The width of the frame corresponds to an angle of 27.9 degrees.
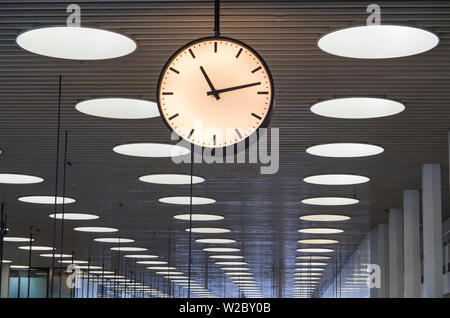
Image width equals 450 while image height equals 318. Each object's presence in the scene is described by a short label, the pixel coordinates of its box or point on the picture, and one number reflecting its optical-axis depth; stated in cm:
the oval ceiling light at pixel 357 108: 1343
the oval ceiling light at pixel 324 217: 2617
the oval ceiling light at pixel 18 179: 1981
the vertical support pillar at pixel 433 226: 1788
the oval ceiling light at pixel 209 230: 2943
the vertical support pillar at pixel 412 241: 2117
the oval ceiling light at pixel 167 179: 1981
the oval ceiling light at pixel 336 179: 1948
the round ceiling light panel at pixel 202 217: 2611
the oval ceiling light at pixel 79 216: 2667
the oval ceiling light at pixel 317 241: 3328
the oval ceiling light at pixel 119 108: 1354
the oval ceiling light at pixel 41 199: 2294
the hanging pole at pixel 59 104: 1230
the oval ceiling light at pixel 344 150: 1648
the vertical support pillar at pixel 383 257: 2664
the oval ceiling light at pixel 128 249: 3712
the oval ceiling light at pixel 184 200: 2278
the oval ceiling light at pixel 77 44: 1056
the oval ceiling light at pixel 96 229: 2998
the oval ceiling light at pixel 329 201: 2278
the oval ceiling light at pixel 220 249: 3622
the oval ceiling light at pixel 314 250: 3644
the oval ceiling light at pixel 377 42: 1026
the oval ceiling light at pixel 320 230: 2957
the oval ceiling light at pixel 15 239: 3401
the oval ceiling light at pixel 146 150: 1667
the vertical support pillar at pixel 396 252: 2373
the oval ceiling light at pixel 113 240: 3353
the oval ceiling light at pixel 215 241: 3266
